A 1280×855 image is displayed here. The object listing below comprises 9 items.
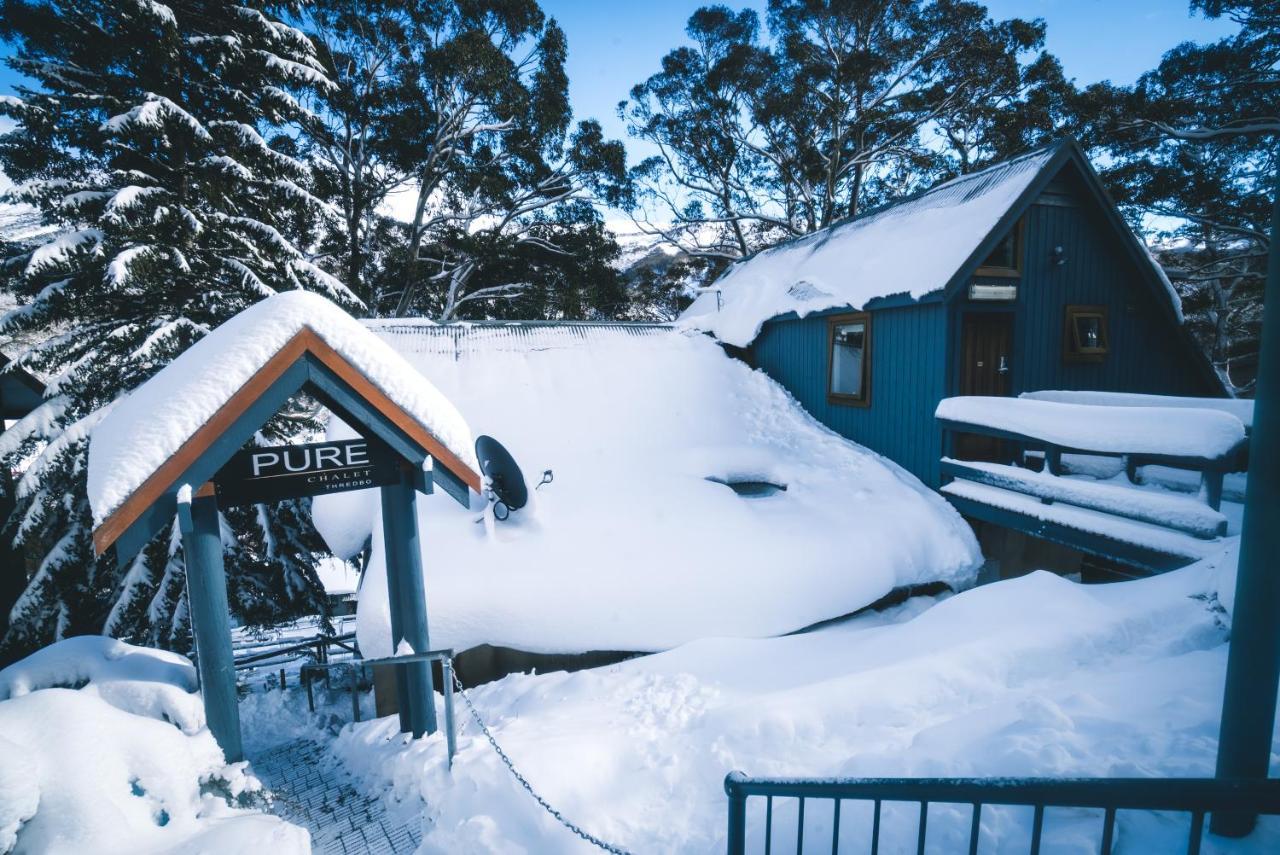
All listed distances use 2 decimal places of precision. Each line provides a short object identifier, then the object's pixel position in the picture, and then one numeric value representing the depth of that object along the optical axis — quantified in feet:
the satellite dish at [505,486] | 24.45
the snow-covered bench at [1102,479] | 18.42
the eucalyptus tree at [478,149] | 57.98
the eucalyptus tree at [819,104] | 65.57
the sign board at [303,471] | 13.12
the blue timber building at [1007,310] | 28.40
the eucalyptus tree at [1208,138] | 45.65
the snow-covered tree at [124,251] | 24.13
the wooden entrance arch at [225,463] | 11.57
